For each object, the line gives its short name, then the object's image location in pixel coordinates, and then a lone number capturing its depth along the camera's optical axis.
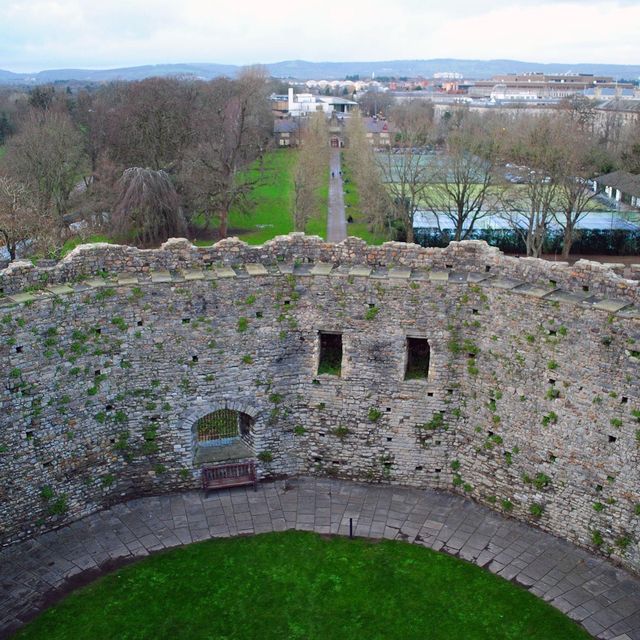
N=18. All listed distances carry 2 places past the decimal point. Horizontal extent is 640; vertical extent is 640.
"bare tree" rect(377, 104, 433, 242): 36.97
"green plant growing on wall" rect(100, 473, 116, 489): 15.38
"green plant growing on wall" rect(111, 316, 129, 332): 14.83
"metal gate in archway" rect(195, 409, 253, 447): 16.66
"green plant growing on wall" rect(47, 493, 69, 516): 14.66
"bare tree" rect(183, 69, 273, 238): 39.50
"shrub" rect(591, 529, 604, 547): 13.79
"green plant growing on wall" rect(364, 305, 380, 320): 15.33
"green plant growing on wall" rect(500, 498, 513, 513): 15.05
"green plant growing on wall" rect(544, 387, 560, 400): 13.94
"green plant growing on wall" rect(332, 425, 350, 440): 16.08
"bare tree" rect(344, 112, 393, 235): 39.25
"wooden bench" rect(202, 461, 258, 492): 15.95
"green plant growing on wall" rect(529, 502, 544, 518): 14.58
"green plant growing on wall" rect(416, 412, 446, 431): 15.66
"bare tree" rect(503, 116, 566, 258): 32.84
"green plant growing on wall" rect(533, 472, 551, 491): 14.38
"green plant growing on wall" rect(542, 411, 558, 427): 14.05
